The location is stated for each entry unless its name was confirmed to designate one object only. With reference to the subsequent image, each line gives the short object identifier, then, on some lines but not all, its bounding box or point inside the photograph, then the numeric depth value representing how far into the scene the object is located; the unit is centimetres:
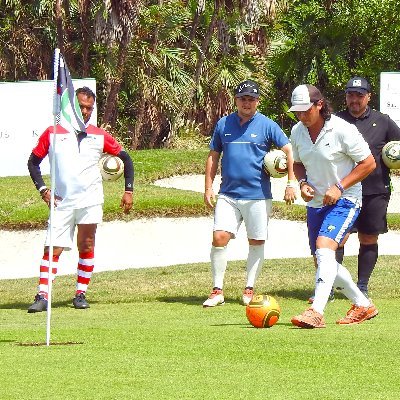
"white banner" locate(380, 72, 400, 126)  2841
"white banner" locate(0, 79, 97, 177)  2752
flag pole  1088
